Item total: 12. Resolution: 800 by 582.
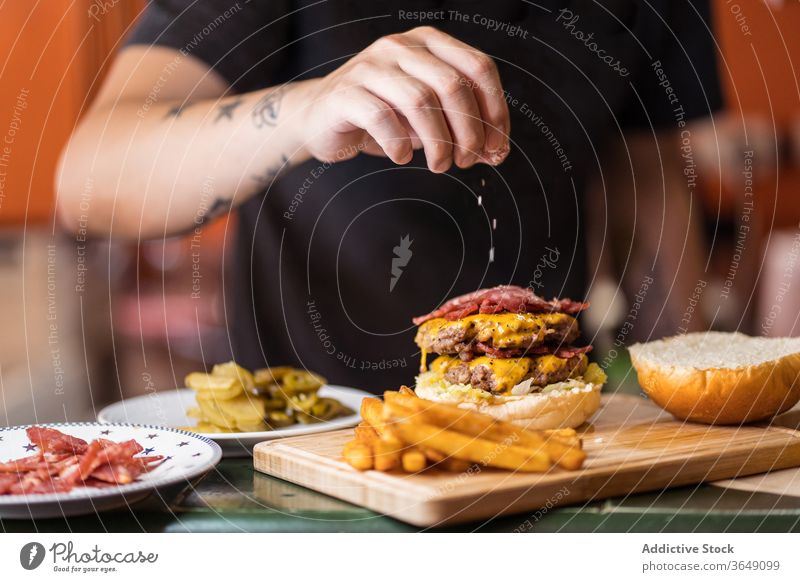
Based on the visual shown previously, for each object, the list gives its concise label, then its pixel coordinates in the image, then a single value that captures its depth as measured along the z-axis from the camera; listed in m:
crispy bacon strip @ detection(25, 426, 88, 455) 0.92
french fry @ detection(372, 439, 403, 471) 0.87
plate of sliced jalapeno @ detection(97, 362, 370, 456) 1.11
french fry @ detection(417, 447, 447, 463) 0.87
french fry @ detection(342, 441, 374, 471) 0.89
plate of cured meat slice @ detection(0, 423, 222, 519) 0.79
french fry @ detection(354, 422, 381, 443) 0.93
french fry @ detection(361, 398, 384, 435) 0.91
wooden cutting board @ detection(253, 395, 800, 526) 0.84
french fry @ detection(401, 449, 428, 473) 0.86
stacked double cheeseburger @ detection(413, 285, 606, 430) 1.08
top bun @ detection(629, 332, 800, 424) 1.09
